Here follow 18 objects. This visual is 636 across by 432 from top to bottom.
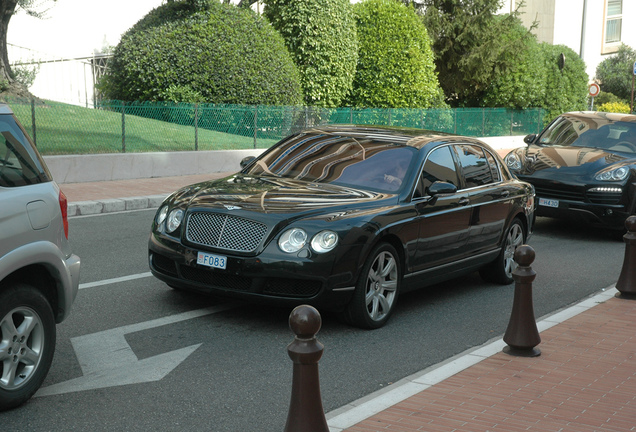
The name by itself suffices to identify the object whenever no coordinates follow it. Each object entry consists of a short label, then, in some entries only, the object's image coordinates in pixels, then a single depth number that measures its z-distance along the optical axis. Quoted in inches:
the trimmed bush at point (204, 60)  768.9
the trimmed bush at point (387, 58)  1005.8
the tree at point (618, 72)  2140.7
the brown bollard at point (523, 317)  214.1
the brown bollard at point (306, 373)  135.1
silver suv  165.6
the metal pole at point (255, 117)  751.1
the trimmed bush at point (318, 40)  887.7
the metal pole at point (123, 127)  644.1
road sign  1298.2
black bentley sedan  230.2
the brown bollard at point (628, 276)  289.3
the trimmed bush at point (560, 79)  1321.4
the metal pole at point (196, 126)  695.7
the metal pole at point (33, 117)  586.2
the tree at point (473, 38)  1181.1
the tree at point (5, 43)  733.9
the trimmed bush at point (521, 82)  1234.6
